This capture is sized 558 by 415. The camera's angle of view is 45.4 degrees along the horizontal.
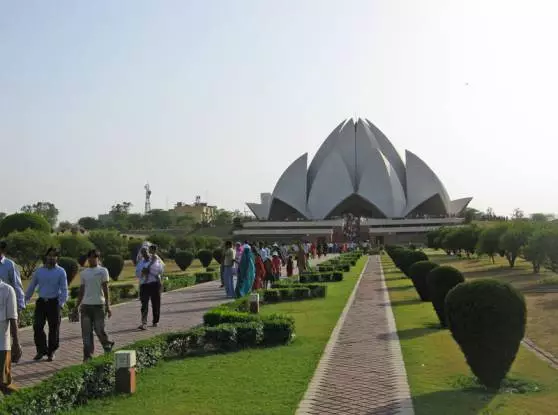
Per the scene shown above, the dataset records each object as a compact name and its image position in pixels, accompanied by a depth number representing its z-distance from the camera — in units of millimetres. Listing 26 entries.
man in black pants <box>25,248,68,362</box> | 6777
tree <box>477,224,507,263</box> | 22391
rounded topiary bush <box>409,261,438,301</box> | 11508
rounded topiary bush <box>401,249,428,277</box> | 16672
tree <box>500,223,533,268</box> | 19562
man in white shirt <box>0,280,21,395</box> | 4574
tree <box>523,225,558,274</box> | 16281
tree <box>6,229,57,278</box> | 20578
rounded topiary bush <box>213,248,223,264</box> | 28073
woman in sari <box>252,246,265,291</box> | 14606
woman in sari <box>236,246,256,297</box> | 12477
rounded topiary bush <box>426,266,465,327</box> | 8516
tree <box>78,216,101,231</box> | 84488
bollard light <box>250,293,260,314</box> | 9922
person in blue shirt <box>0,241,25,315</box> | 6184
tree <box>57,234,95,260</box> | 25062
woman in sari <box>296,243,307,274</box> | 18719
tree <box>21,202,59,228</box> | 85925
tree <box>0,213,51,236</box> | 29027
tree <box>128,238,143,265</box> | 29353
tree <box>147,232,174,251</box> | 35031
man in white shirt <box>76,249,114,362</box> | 6535
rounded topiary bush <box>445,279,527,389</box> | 5242
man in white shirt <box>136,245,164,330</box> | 9039
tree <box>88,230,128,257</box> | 27859
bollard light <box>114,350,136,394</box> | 5277
